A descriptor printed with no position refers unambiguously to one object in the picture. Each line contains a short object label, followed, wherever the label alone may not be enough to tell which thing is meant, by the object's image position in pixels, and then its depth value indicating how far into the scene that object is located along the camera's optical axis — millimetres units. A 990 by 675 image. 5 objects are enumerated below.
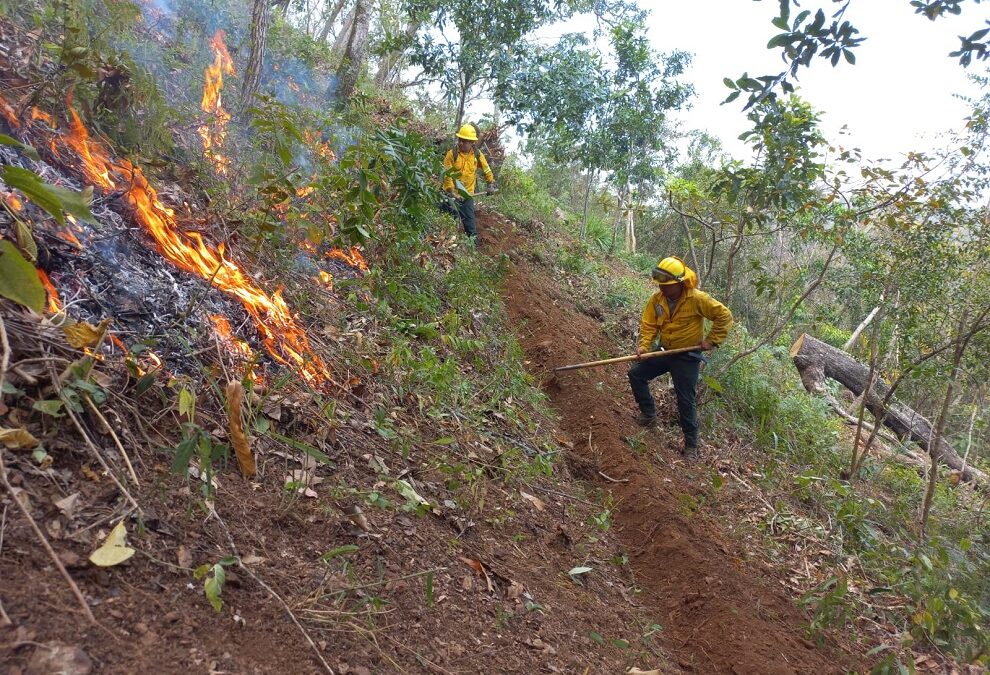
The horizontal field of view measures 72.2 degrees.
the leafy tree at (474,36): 11547
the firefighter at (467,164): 9484
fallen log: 10609
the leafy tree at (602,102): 12297
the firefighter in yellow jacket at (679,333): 6477
